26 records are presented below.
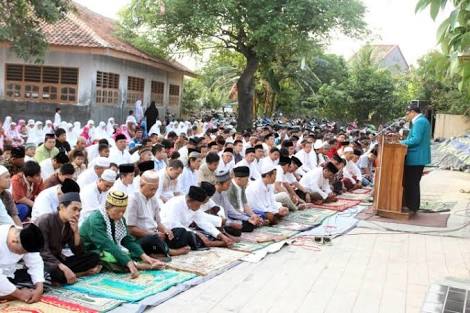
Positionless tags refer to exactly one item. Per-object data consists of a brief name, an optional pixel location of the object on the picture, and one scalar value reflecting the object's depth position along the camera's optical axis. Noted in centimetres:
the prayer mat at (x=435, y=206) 863
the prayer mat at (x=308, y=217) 771
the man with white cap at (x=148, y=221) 532
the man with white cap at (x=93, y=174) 645
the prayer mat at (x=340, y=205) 900
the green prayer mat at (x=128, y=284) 428
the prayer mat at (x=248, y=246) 601
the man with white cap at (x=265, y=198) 750
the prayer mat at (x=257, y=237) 640
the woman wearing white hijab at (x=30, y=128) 1264
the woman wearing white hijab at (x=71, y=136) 1280
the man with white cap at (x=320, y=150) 1177
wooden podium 765
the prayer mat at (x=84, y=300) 398
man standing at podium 758
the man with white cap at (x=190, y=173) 749
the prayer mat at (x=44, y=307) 379
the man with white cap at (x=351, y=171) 1123
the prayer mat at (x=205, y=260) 510
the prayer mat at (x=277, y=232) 671
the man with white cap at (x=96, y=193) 550
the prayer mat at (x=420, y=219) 764
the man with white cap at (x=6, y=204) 471
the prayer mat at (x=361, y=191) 1095
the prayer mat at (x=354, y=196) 1017
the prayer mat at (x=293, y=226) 729
